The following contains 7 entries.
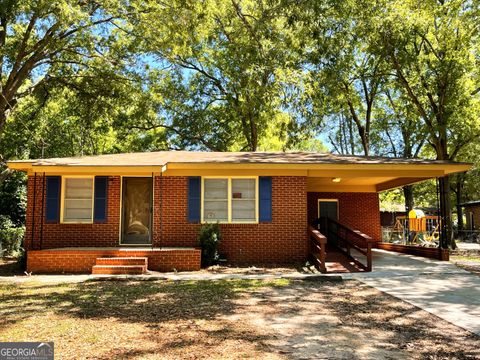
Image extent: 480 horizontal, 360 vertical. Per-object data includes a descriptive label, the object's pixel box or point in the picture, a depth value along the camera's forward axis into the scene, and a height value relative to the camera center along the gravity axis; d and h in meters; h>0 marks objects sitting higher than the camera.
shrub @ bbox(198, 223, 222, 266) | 12.02 -0.71
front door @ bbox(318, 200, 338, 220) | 17.05 +0.42
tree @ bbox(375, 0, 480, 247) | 19.19 +7.70
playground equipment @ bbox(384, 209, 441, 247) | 19.81 -0.70
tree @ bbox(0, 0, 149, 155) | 12.62 +6.35
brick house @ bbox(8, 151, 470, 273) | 12.66 +0.50
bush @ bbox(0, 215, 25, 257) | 16.66 -0.84
